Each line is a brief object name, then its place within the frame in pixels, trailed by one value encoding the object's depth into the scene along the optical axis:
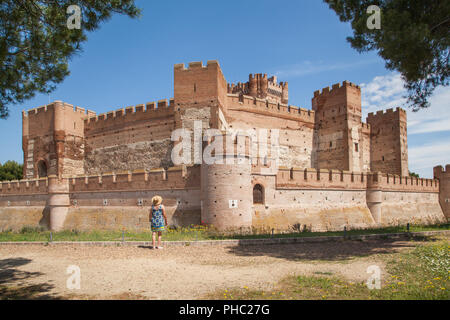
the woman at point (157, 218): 10.12
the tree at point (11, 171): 39.20
